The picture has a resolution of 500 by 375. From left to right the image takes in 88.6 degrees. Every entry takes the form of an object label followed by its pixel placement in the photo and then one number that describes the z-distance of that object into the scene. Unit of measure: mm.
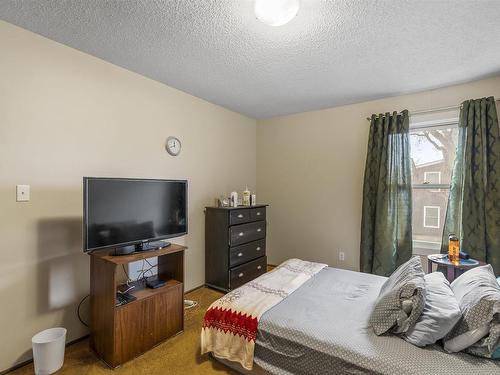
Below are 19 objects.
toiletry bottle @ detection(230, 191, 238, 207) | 3441
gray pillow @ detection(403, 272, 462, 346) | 1351
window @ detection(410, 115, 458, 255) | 3061
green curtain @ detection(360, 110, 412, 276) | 3090
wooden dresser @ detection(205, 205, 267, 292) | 3182
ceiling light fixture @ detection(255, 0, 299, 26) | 1484
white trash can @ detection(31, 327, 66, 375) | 1749
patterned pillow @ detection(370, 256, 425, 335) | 1446
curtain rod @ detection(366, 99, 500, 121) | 2862
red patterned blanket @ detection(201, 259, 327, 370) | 1686
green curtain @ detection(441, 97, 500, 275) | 2584
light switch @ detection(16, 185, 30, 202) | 1903
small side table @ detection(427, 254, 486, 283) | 2318
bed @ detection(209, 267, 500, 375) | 1265
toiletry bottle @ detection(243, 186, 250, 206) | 3650
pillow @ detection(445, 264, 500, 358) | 1259
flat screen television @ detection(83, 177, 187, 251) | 1929
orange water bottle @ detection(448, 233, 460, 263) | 2449
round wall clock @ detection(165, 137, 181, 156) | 2963
